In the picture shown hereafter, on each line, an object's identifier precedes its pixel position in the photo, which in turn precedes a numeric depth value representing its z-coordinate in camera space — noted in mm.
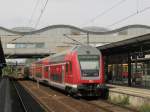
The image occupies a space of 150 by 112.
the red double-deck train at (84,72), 22391
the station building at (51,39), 81500
